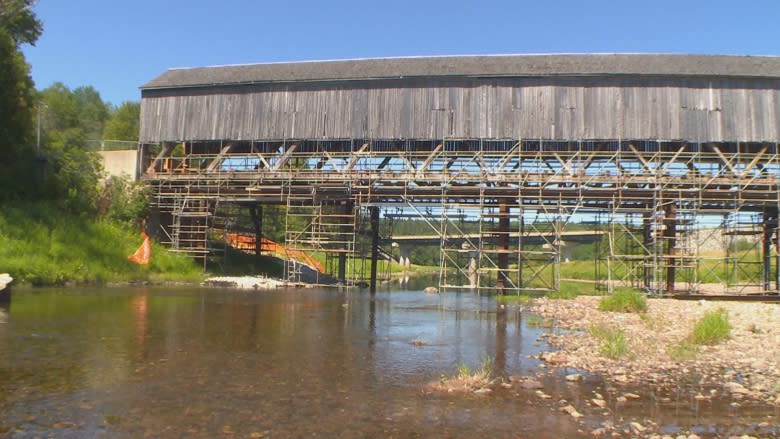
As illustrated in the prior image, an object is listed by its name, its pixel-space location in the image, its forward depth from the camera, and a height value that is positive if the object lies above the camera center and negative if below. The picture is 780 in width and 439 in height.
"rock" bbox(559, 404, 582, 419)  7.01 -1.73
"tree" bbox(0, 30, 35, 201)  27.47 +6.81
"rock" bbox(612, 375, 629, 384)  8.81 -1.62
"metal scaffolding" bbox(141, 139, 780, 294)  25.88 +3.98
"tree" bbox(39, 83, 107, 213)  28.98 +4.73
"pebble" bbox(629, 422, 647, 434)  6.46 -1.75
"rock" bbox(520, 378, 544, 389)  8.41 -1.67
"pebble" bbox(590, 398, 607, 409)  7.43 -1.70
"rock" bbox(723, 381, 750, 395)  8.26 -1.62
